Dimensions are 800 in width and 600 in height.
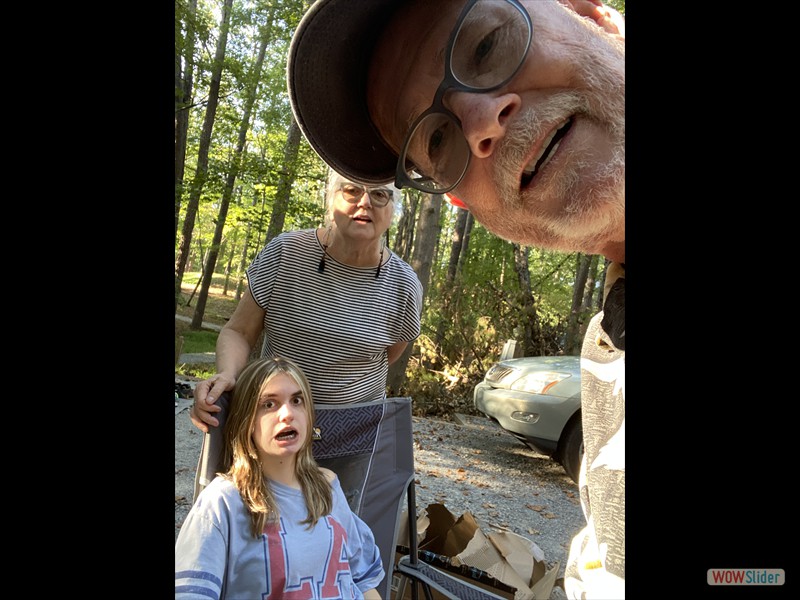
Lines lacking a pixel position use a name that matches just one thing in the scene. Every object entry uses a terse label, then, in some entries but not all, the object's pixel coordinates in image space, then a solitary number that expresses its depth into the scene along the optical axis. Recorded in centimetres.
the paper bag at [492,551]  201
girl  117
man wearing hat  61
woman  145
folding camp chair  177
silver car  340
